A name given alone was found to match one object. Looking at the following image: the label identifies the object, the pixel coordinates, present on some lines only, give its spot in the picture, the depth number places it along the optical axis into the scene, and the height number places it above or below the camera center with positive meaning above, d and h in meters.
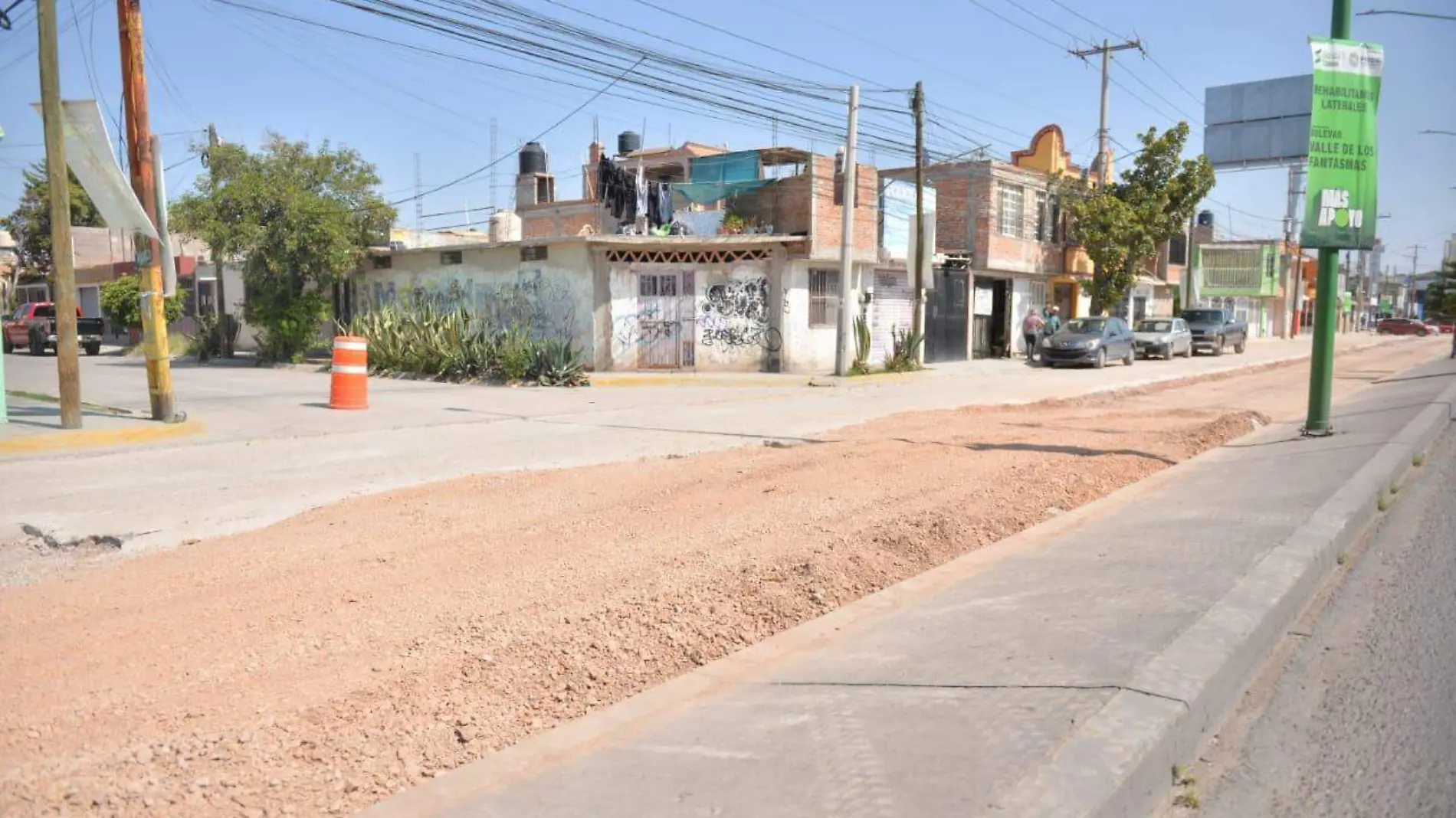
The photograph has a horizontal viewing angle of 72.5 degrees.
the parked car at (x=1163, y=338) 34.28 -0.67
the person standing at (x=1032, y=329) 32.12 -0.35
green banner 10.05 +1.70
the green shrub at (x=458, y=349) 21.61 -0.72
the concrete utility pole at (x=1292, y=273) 60.88 +3.19
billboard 27.00 +5.51
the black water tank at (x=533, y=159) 37.22 +5.97
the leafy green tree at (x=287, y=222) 24.83 +2.42
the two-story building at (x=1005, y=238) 33.28 +2.80
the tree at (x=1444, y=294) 79.94 +2.30
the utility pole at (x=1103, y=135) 36.00 +6.64
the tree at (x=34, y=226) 49.19 +4.50
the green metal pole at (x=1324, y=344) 10.44 -0.26
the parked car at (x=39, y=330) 33.91 -0.47
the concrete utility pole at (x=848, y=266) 23.61 +1.25
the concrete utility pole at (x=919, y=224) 25.42 +2.45
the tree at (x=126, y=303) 34.72 +0.48
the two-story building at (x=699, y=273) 24.95 +1.20
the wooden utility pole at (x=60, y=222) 11.94 +1.15
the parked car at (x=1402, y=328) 80.06 -0.68
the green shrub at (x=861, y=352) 25.39 -0.86
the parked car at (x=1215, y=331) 37.88 -0.45
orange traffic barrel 15.47 -0.92
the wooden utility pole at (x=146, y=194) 12.75 +1.60
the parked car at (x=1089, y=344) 29.09 -0.74
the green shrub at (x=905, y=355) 26.55 -0.97
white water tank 33.66 +3.18
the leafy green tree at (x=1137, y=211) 34.88 +3.83
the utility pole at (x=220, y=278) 25.48 +1.14
